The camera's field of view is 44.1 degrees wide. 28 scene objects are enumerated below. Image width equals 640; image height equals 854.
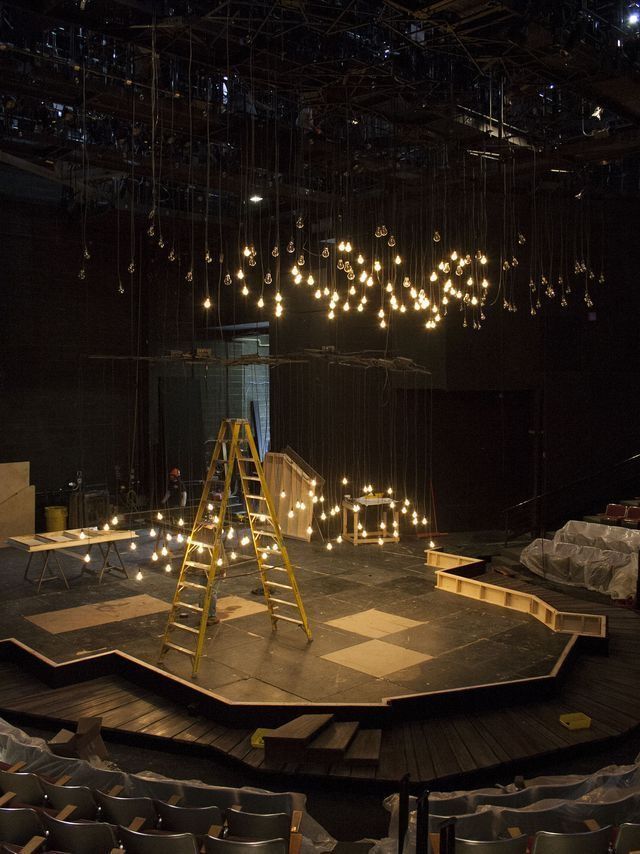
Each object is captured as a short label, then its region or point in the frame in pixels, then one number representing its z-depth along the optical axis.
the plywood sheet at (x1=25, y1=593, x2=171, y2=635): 10.02
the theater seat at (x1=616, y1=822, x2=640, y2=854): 4.15
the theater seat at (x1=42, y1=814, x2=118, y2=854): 4.27
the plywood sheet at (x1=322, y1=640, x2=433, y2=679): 8.51
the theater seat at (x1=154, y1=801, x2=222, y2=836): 4.64
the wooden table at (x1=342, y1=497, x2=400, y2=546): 14.41
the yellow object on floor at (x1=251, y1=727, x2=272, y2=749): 7.06
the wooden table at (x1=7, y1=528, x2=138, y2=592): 11.67
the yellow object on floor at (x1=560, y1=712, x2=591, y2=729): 7.43
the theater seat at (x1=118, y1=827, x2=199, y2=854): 4.18
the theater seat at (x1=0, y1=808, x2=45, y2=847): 4.44
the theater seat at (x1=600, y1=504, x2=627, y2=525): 14.35
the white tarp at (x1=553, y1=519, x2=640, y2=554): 12.52
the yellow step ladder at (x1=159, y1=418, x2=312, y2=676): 8.31
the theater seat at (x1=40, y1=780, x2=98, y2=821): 4.79
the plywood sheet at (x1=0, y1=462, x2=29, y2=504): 15.91
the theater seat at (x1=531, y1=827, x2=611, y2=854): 4.16
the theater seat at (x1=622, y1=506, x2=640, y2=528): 14.01
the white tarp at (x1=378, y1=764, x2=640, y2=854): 4.60
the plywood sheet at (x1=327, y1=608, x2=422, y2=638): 9.76
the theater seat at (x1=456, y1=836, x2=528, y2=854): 4.11
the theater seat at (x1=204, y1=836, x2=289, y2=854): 4.16
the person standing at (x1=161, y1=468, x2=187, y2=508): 18.23
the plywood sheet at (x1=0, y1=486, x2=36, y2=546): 15.80
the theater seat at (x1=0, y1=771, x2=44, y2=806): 4.94
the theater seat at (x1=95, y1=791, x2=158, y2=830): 4.69
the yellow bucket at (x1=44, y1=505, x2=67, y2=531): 16.50
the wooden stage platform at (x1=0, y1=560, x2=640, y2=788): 6.88
